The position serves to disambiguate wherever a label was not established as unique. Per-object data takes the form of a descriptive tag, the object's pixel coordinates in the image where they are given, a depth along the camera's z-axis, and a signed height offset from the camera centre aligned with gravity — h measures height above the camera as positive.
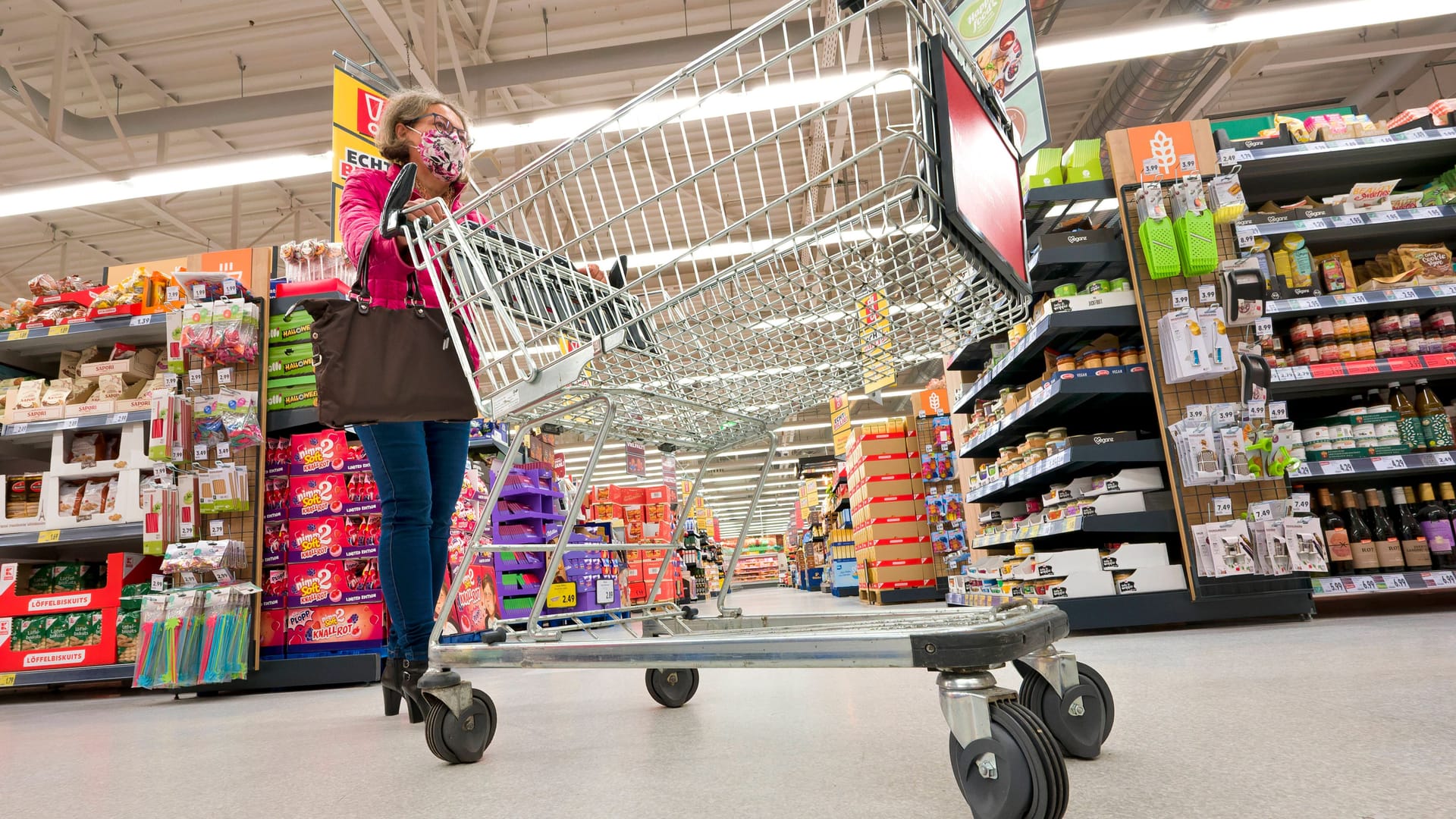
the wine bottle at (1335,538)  3.45 -0.17
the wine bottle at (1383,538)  3.42 -0.19
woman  1.96 +0.38
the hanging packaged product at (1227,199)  3.36 +1.32
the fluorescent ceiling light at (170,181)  7.54 +4.07
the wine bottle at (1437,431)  3.42 +0.26
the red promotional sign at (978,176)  1.20 +0.60
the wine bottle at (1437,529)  3.40 -0.17
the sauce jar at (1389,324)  3.56 +0.77
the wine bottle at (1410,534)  3.43 -0.18
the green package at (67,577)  3.78 +0.15
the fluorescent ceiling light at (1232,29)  6.68 +4.09
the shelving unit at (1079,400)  3.28 +0.56
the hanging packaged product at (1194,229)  3.31 +1.19
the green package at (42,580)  3.75 +0.15
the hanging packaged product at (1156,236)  3.32 +1.18
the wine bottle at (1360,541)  3.44 -0.19
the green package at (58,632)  3.52 -0.10
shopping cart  1.03 +0.36
